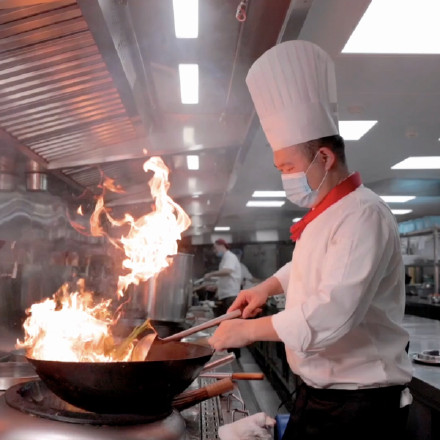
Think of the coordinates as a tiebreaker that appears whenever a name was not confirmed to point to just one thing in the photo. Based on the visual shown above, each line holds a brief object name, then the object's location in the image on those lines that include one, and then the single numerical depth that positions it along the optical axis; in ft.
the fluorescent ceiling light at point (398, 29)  7.32
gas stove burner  4.85
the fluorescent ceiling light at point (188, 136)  12.88
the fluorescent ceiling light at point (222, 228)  42.43
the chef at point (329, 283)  4.55
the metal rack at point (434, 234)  22.27
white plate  8.79
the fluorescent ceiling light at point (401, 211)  32.99
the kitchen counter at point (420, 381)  7.42
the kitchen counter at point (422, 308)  23.65
